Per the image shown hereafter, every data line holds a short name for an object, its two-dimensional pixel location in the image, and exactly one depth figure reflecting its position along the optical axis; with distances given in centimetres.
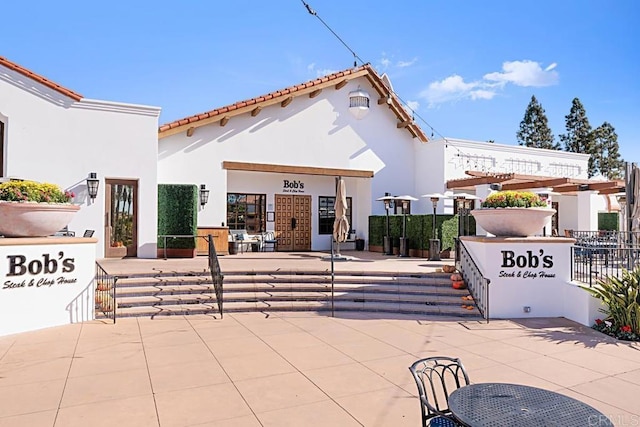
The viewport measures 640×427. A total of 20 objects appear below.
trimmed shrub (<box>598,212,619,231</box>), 2506
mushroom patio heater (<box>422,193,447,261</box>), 1405
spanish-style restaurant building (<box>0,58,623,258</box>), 1242
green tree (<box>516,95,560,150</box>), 4353
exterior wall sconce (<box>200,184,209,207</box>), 1507
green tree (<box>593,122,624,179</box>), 4441
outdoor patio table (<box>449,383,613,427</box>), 268
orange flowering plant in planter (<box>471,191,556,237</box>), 861
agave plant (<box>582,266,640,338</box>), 700
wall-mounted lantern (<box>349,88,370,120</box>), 1772
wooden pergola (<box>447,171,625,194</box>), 1688
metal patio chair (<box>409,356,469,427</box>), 294
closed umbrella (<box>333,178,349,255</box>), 1376
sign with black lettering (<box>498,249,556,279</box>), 861
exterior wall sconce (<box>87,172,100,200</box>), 1262
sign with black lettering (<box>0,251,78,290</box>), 715
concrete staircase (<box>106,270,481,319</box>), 871
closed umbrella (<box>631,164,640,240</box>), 1152
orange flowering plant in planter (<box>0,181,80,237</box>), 736
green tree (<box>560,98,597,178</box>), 4322
